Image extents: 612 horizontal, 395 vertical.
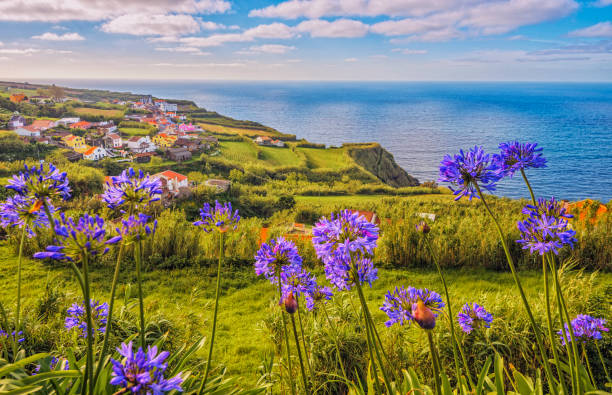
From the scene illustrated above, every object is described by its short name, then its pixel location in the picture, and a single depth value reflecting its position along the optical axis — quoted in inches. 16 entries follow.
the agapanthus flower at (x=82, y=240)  38.6
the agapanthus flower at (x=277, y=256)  67.9
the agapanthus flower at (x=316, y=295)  82.5
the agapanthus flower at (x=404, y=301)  59.8
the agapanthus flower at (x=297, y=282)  76.1
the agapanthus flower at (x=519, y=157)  57.8
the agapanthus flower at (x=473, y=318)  77.9
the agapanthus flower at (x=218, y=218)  59.9
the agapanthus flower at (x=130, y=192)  48.8
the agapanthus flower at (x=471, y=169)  52.3
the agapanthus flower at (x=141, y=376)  35.6
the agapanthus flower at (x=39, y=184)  47.1
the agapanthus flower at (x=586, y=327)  82.7
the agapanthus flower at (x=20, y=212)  54.6
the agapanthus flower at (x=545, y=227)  51.4
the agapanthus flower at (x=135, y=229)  44.1
